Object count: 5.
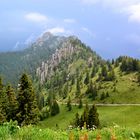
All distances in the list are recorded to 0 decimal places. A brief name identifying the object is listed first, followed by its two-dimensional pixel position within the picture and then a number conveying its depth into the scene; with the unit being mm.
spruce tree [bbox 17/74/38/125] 36512
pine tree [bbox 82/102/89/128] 65688
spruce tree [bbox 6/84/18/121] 38374
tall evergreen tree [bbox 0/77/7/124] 38889
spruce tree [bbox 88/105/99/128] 61111
